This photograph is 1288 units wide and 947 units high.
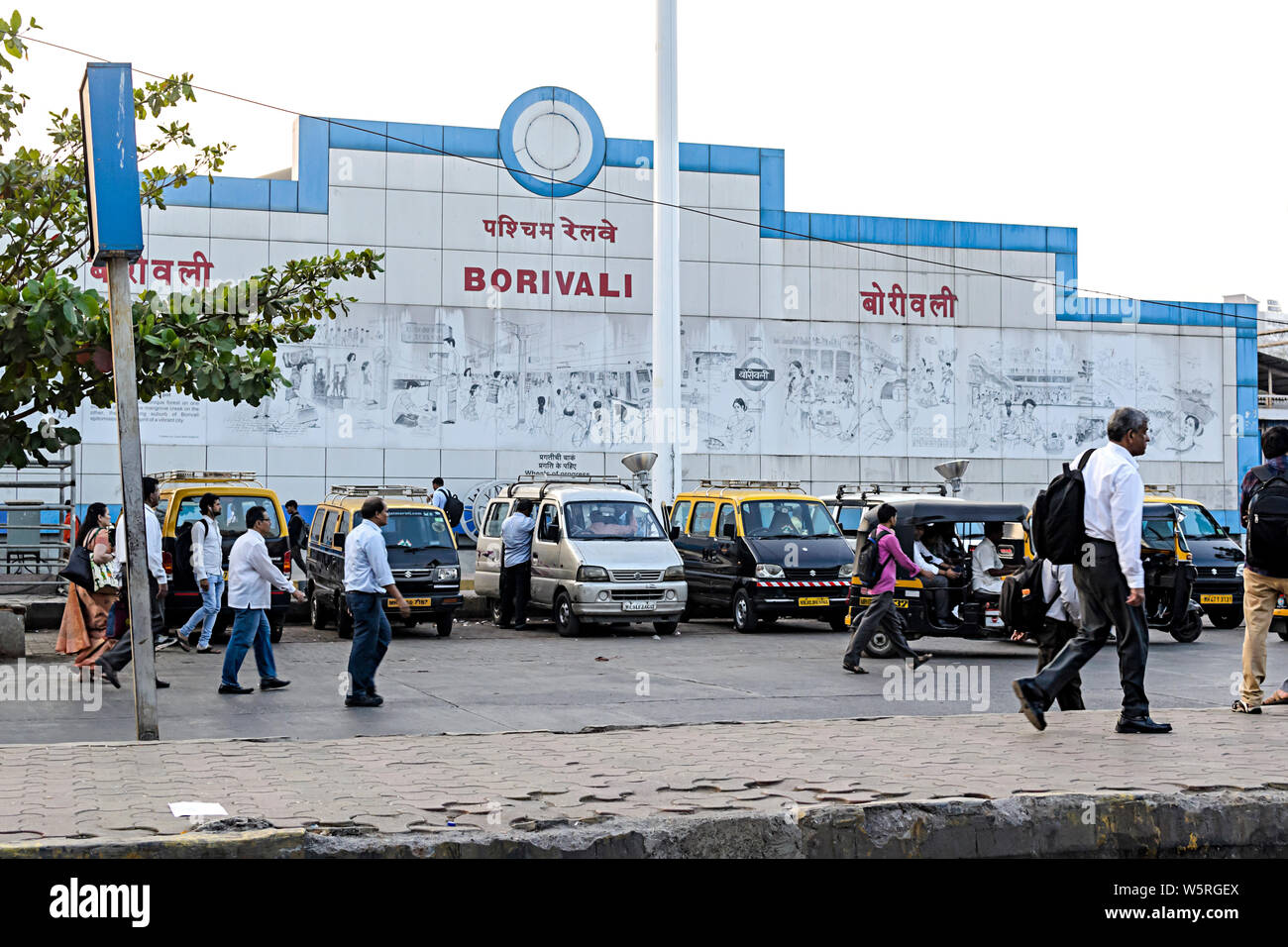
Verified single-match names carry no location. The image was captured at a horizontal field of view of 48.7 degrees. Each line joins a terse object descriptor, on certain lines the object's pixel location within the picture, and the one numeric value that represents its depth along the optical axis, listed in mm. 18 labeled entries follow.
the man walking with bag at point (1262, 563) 8836
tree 11164
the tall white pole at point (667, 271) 26109
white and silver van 18984
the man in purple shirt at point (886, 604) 13977
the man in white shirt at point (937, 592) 15359
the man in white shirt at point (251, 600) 12164
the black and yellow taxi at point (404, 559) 18750
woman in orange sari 13523
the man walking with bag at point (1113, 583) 7723
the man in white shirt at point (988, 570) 15477
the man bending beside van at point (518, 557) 20000
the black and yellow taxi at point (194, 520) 17328
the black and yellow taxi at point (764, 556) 19547
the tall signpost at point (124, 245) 8469
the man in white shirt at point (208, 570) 15648
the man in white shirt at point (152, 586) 12172
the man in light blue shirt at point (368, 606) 11414
